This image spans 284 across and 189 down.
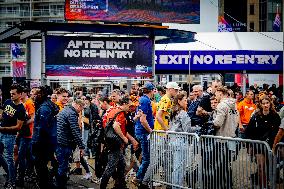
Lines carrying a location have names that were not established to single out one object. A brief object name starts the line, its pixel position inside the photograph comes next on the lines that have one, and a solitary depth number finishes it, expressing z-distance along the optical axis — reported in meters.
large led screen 23.77
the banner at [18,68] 35.44
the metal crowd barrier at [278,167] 6.69
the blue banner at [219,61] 22.78
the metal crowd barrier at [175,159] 8.39
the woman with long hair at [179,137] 8.64
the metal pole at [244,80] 23.60
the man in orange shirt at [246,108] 14.46
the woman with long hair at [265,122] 9.50
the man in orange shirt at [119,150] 9.24
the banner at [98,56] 14.58
